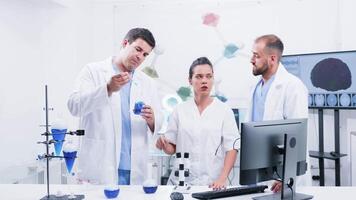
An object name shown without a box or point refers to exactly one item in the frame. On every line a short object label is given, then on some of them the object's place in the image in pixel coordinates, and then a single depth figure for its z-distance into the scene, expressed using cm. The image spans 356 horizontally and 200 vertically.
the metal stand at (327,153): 327
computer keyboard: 181
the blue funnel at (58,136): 181
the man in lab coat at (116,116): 228
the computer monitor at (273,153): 177
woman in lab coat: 226
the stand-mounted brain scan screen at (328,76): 314
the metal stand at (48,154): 177
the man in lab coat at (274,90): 224
